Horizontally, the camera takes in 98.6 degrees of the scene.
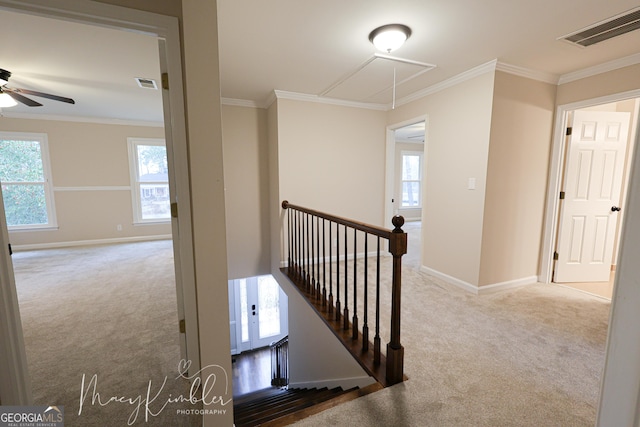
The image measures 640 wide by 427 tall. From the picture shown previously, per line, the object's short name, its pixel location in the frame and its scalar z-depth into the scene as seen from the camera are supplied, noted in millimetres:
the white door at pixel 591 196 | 3025
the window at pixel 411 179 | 8016
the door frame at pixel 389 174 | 4133
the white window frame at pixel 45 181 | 4684
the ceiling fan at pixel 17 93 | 2380
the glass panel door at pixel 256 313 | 6041
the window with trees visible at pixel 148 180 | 5473
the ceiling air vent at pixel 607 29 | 1899
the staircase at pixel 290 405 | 1508
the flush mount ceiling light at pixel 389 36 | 2055
